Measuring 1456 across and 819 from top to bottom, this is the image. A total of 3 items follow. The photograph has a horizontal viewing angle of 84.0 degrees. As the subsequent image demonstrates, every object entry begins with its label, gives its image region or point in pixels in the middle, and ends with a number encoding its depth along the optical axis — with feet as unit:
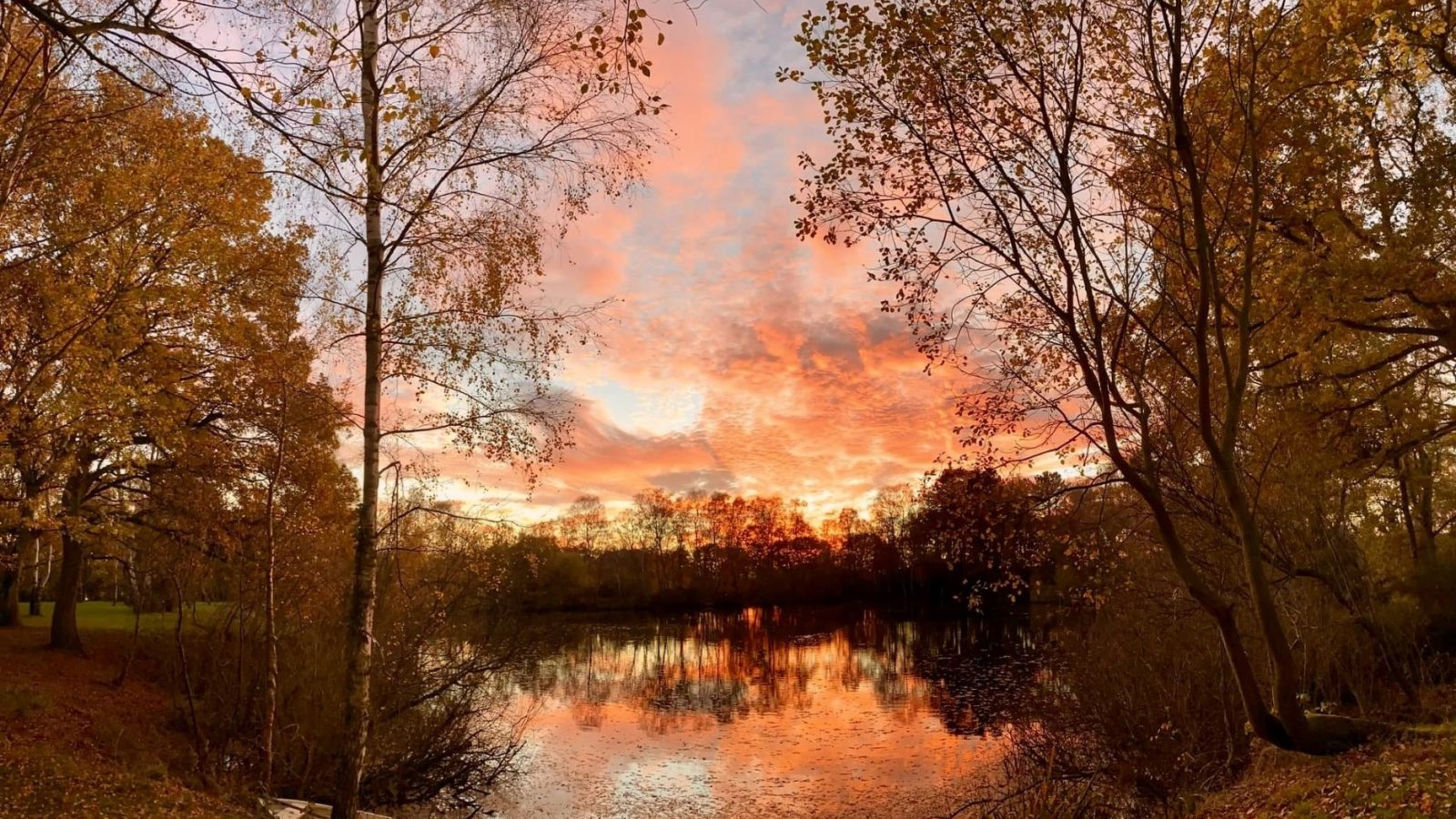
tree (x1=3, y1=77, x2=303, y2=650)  31.45
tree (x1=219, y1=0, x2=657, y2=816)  25.34
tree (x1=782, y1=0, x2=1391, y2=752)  27.27
